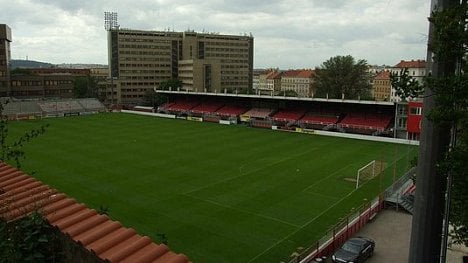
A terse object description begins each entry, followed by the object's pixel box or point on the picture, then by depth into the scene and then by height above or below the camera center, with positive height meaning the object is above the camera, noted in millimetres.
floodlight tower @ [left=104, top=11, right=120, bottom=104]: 139250 +11699
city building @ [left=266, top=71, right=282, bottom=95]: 195250 +3365
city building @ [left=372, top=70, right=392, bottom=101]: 141375 +1767
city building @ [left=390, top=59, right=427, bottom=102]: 120512 +8505
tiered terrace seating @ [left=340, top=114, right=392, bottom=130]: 55131 -4163
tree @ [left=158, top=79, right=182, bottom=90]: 114000 +873
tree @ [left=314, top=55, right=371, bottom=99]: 84750 +2603
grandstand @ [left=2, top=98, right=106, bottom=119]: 71625 -4186
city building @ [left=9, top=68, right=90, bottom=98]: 104750 -247
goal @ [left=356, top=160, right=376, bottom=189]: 30953 -6453
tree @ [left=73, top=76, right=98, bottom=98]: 104375 -328
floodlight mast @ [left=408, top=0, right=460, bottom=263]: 6734 -1482
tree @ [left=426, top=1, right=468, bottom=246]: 6273 +176
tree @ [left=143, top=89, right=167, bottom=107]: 104062 -2993
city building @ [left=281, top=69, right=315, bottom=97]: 177500 +3767
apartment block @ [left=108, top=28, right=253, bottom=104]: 134750 +8831
